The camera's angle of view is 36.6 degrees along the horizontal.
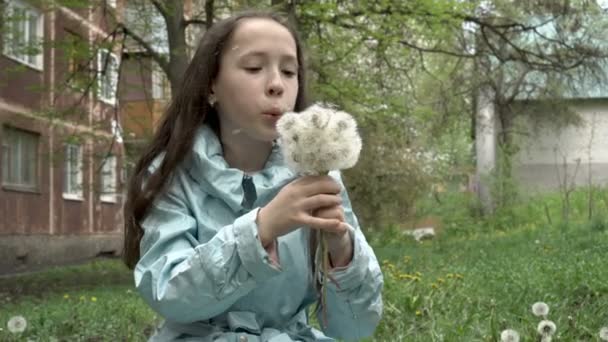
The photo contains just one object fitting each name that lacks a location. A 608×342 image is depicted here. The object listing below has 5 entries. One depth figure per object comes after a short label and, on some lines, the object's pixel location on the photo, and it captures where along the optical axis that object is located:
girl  1.85
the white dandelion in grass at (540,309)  3.50
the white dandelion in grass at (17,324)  4.04
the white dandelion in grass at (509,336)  3.08
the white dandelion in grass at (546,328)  3.17
